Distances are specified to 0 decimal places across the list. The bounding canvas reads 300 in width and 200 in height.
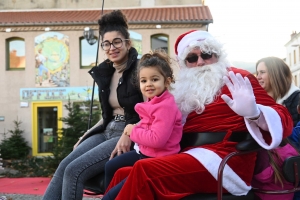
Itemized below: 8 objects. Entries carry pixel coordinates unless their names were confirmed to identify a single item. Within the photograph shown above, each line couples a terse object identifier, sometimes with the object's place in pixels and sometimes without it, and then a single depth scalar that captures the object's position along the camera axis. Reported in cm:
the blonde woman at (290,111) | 257
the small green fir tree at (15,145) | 1348
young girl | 227
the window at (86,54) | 1545
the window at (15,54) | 1559
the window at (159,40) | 1532
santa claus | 215
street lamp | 1284
